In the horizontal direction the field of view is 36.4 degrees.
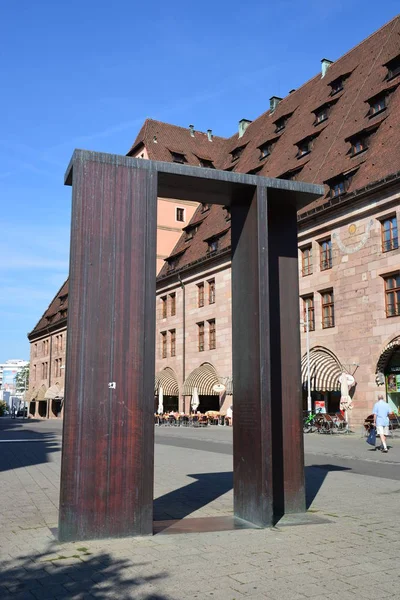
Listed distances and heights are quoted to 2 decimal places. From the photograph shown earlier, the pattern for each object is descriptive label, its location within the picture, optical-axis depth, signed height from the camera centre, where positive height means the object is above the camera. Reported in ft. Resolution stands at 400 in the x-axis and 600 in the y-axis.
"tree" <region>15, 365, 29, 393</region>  427.49 +15.77
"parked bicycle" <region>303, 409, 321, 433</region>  89.51 -3.30
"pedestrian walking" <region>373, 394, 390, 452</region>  57.82 -1.79
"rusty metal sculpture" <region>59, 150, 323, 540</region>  21.54 +2.11
